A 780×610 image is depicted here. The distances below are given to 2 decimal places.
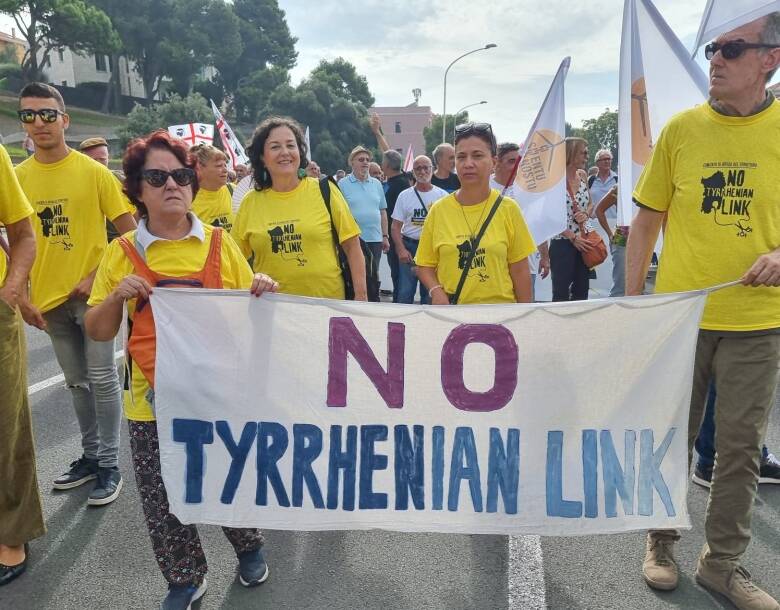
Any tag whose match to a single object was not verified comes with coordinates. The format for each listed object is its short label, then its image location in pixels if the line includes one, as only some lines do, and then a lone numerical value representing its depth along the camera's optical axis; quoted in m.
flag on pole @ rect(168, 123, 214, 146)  9.11
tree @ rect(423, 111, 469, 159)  64.76
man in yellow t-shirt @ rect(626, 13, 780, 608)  2.27
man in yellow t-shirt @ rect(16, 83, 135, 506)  3.27
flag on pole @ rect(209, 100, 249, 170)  10.36
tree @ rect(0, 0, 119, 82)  44.47
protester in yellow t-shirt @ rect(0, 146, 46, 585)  2.60
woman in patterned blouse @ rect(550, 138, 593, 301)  5.23
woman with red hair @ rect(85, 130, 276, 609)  2.25
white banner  2.36
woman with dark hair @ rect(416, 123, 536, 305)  3.00
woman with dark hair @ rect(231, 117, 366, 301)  3.24
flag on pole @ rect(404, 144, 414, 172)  15.54
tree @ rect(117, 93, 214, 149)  37.91
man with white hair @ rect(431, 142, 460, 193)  6.91
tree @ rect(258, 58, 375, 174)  47.00
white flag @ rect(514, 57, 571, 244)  4.53
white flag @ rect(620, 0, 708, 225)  3.58
